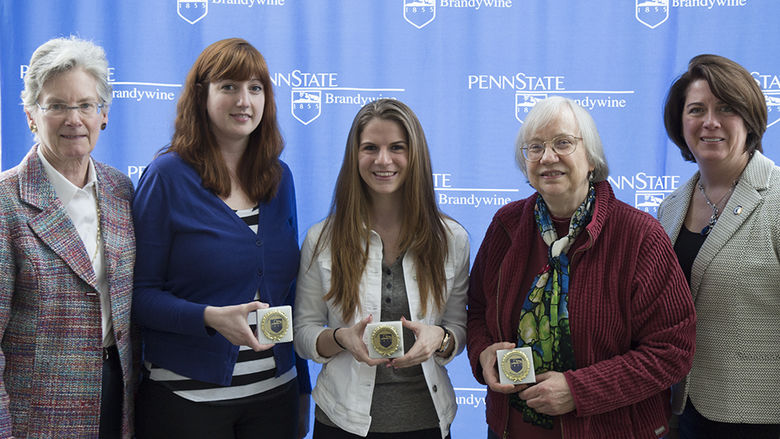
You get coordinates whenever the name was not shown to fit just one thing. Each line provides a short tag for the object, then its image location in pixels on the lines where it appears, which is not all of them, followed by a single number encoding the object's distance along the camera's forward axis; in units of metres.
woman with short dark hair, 2.13
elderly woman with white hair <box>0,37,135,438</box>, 1.96
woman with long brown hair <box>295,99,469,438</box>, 2.20
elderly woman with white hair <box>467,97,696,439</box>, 1.92
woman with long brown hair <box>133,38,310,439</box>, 2.19
